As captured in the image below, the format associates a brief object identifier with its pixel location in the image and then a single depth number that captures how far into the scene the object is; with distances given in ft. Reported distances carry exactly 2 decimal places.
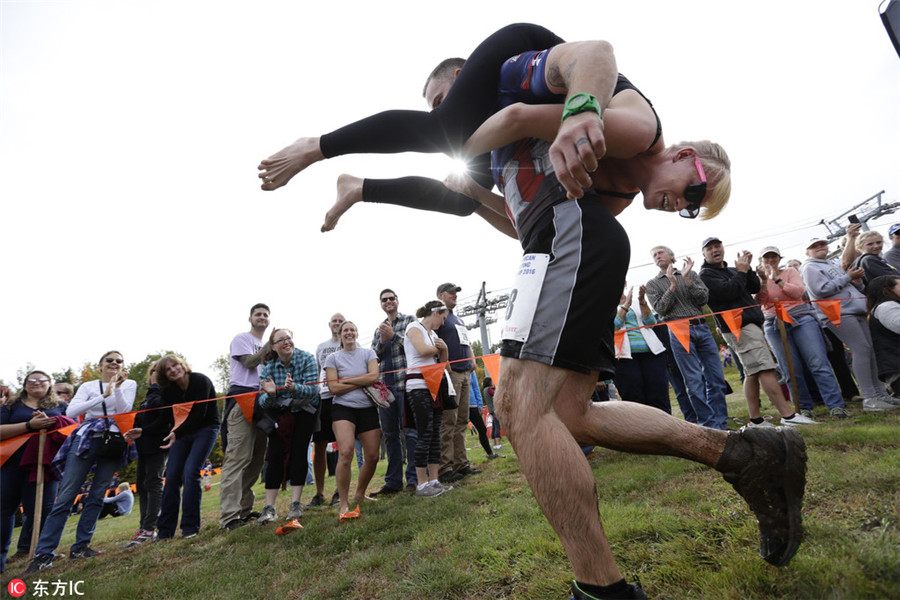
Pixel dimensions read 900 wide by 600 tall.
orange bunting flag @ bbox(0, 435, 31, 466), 16.89
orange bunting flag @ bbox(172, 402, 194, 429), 17.21
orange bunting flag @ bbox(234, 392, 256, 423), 17.03
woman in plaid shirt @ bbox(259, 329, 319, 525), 16.26
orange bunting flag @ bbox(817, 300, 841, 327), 18.66
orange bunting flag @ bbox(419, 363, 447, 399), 17.21
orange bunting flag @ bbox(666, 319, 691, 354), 17.16
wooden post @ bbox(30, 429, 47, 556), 15.06
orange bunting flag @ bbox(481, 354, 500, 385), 22.24
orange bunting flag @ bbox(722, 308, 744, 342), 16.55
